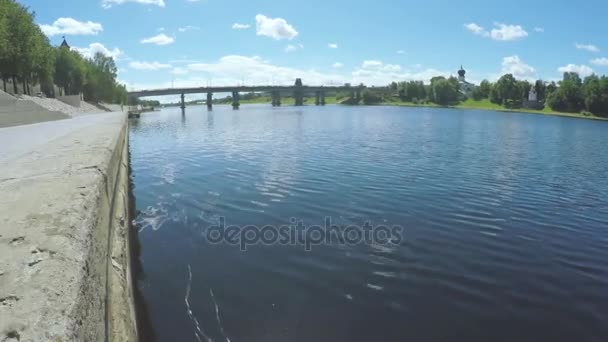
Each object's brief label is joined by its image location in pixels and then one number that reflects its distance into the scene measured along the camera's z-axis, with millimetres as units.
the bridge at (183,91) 183000
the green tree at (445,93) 196500
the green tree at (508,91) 161625
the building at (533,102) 149612
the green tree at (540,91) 156000
